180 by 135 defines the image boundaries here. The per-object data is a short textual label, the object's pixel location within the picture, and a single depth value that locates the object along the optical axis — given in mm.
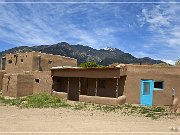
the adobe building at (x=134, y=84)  24719
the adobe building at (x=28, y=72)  29350
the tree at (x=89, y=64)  50344
